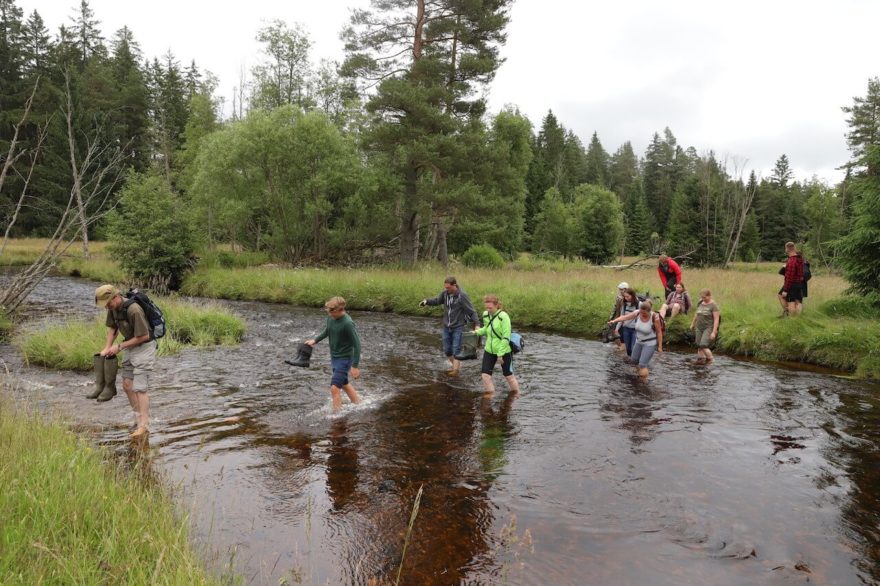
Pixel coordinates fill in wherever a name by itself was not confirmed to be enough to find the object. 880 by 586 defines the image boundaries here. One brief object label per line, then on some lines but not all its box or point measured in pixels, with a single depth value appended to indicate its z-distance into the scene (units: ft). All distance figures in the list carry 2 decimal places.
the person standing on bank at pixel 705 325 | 42.47
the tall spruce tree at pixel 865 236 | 44.70
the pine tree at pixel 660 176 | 280.10
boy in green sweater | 28.14
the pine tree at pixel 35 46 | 167.22
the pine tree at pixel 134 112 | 178.60
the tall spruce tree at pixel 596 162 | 304.36
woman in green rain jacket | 31.89
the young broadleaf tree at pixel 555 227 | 194.18
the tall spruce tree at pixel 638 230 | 239.30
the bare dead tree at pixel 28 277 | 32.85
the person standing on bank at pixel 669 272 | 49.69
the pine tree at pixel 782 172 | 292.38
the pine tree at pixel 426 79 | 88.63
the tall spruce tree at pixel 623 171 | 321.32
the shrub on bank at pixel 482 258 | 101.76
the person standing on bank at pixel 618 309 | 41.38
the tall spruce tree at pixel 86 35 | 201.16
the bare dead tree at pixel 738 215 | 196.88
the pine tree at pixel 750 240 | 217.15
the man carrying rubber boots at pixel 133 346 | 23.43
